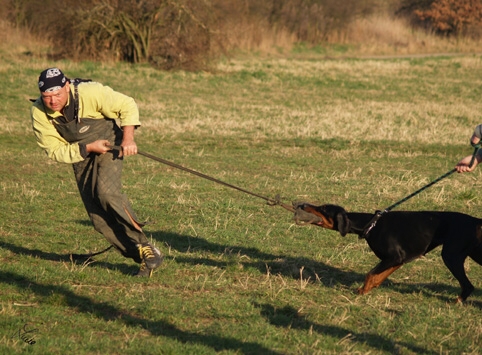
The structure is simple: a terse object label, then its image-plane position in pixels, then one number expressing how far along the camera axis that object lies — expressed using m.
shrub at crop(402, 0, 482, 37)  87.35
